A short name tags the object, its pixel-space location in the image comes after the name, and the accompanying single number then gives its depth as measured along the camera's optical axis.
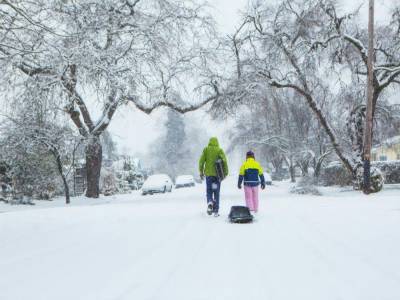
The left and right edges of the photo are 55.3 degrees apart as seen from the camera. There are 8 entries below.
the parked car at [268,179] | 36.06
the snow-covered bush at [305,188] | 19.78
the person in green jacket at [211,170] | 9.20
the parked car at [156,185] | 28.33
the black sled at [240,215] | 8.00
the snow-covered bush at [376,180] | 17.12
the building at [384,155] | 48.89
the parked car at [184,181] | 39.34
